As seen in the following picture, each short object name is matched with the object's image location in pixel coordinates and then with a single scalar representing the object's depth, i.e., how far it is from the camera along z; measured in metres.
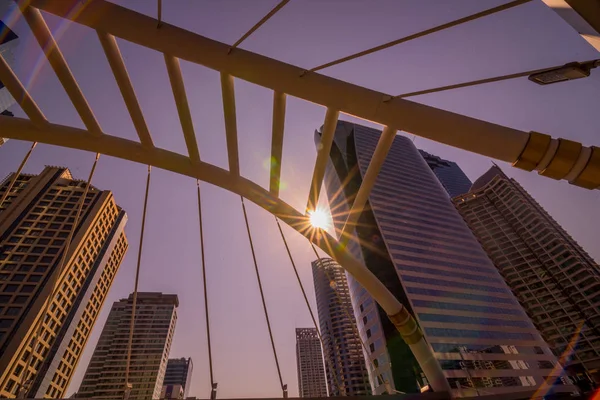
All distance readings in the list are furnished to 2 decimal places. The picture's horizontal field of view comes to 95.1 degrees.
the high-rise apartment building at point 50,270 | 53.47
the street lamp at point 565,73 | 2.49
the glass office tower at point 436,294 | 57.47
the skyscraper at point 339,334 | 129.88
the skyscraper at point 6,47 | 87.81
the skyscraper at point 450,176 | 153.76
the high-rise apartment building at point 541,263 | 74.56
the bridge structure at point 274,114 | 2.91
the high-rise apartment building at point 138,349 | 122.19
